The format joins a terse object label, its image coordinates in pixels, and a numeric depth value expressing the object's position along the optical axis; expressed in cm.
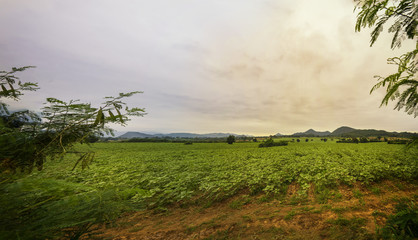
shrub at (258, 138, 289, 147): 4911
